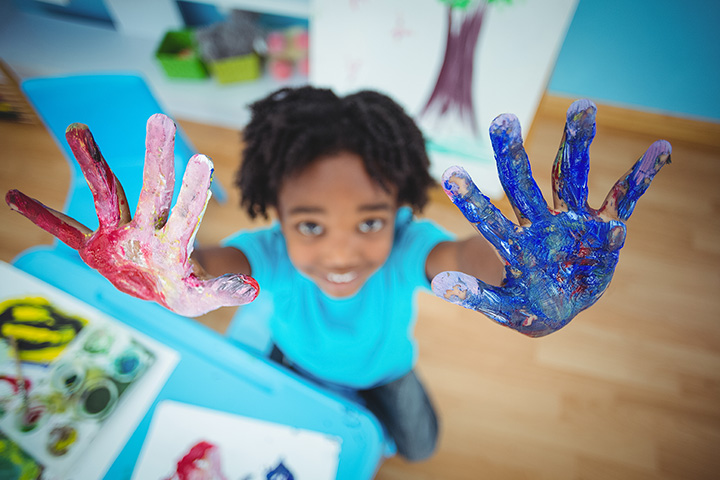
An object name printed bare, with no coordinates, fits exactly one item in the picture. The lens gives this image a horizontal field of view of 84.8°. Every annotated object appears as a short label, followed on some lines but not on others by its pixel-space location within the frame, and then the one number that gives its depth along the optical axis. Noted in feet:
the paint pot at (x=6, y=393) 1.55
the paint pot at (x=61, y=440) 1.62
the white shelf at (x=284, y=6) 3.57
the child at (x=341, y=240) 1.66
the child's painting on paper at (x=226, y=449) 1.69
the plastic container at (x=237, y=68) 4.56
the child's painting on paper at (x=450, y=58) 3.08
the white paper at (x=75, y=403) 1.60
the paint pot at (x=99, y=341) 1.88
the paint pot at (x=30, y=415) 1.59
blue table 1.79
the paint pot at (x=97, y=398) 1.75
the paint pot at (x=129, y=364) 1.86
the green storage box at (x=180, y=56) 4.63
